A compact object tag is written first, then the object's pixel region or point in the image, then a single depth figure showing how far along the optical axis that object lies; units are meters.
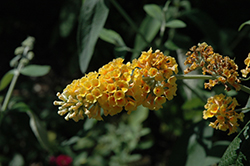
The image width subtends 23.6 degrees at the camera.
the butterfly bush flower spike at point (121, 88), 0.46
